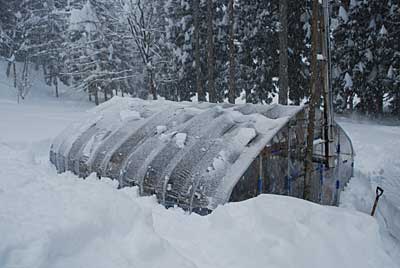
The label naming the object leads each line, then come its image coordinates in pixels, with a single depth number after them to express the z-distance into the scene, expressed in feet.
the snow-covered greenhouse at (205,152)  21.67
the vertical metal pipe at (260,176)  22.03
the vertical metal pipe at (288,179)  24.83
